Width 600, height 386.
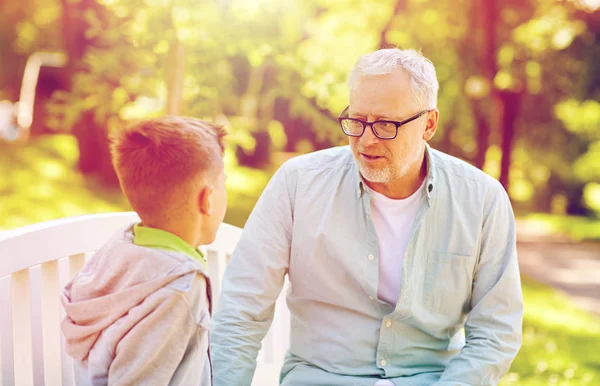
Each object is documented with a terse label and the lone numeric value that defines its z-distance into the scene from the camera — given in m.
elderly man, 2.07
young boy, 1.35
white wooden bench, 1.94
